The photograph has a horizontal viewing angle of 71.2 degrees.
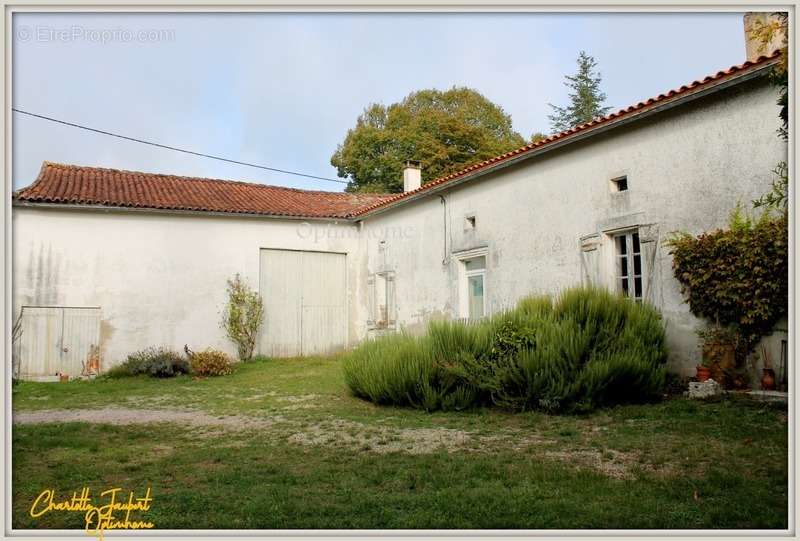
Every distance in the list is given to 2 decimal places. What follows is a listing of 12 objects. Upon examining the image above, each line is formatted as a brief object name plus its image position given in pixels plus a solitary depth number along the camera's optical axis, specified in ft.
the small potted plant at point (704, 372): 23.35
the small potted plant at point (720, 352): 22.90
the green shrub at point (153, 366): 41.29
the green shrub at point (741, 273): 21.15
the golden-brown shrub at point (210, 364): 41.34
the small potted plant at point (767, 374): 21.53
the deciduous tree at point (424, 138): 88.89
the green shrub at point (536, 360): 22.59
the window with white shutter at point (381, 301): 50.42
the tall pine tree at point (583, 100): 102.83
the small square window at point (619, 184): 29.38
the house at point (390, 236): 25.29
